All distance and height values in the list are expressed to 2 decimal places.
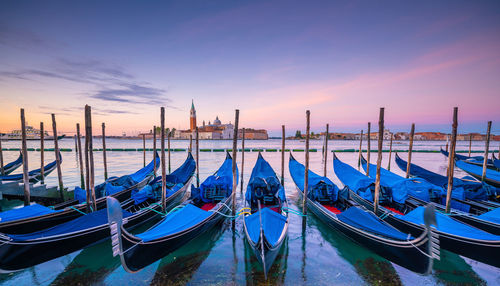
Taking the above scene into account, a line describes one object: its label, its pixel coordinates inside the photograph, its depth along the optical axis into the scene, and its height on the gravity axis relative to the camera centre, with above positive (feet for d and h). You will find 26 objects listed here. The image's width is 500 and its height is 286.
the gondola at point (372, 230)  10.40 -6.20
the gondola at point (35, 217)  14.09 -6.23
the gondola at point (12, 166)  36.73 -6.33
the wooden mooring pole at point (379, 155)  17.83 -1.96
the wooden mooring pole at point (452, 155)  18.25 -1.85
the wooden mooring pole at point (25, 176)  19.79 -4.27
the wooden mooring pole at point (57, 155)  25.90 -3.17
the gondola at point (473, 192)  20.93 -5.74
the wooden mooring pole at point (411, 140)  32.33 -1.15
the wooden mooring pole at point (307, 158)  19.77 -2.71
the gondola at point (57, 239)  10.93 -6.31
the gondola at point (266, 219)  12.01 -6.26
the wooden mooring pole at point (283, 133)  36.50 -0.19
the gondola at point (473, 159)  43.97 -5.91
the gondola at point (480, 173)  30.38 -5.65
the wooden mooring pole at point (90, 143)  16.61 -1.08
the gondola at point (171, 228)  10.09 -6.19
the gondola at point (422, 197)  18.77 -6.00
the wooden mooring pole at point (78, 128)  26.59 +0.13
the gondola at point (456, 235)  11.51 -6.14
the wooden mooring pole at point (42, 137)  28.09 -1.03
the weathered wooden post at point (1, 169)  30.99 -5.71
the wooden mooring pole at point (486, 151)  31.06 -2.40
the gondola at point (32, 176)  27.61 -6.29
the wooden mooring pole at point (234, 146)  20.25 -1.44
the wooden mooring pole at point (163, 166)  19.30 -3.26
